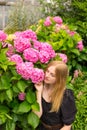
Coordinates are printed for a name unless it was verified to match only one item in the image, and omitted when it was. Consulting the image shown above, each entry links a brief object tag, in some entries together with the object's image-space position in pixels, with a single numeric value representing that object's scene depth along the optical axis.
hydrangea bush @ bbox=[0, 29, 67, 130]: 2.09
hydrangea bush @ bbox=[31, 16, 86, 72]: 2.95
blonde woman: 2.19
